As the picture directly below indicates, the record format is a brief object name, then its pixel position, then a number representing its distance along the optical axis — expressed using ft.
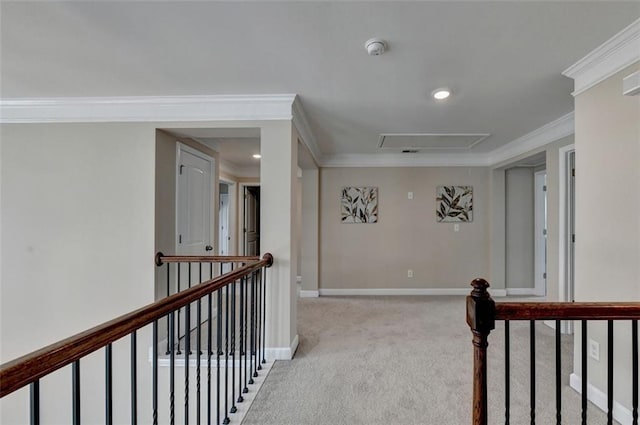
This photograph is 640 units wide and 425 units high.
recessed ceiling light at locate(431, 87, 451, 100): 8.24
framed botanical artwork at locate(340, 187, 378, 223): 16.55
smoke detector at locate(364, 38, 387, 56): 6.02
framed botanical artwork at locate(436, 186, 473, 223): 16.30
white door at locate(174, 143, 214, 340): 10.58
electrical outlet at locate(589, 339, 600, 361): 6.72
